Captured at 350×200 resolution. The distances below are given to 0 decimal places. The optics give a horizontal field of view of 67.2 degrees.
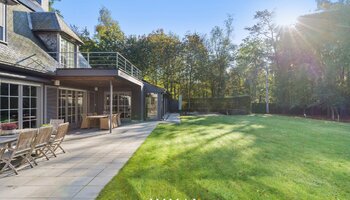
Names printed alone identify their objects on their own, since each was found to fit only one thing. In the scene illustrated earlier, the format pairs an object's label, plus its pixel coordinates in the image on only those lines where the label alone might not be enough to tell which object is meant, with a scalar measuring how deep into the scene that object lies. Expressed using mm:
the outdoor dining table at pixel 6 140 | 5223
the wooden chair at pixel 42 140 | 6016
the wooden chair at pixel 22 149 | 5285
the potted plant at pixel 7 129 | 6082
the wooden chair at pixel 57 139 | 6841
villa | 8938
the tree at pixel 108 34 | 30688
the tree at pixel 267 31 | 33344
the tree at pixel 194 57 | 33469
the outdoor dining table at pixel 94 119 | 13227
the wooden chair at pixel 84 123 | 13719
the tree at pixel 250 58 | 36531
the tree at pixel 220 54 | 34781
